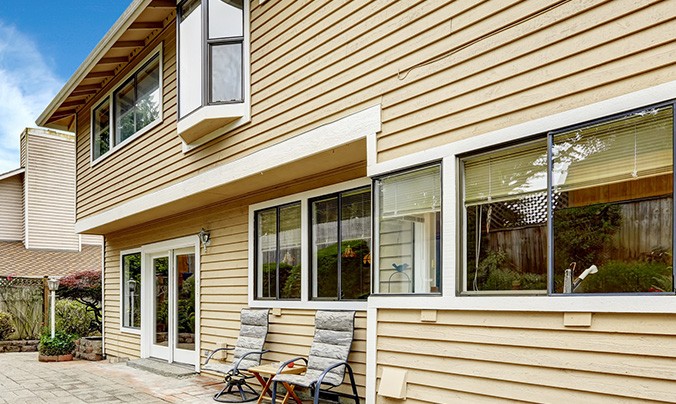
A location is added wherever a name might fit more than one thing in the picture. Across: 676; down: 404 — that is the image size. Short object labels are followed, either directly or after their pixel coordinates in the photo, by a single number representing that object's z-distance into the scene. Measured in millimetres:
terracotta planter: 10719
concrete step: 8281
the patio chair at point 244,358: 6473
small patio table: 5781
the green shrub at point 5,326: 13008
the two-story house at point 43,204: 18891
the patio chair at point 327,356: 5223
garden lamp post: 11273
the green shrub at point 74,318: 13609
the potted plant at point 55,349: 10773
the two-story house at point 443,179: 3135
